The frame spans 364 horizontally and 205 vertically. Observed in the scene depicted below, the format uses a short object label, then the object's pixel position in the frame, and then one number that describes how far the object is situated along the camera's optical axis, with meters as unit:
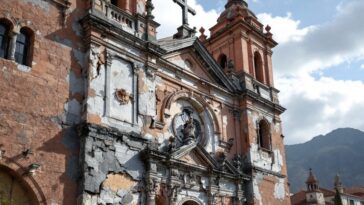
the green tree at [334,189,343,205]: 39.63
